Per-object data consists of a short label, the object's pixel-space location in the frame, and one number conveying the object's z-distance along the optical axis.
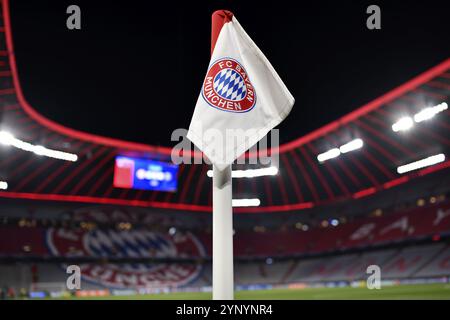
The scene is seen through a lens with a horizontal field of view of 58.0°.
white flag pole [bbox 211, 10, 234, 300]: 3.01
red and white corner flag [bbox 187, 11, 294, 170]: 3.07
